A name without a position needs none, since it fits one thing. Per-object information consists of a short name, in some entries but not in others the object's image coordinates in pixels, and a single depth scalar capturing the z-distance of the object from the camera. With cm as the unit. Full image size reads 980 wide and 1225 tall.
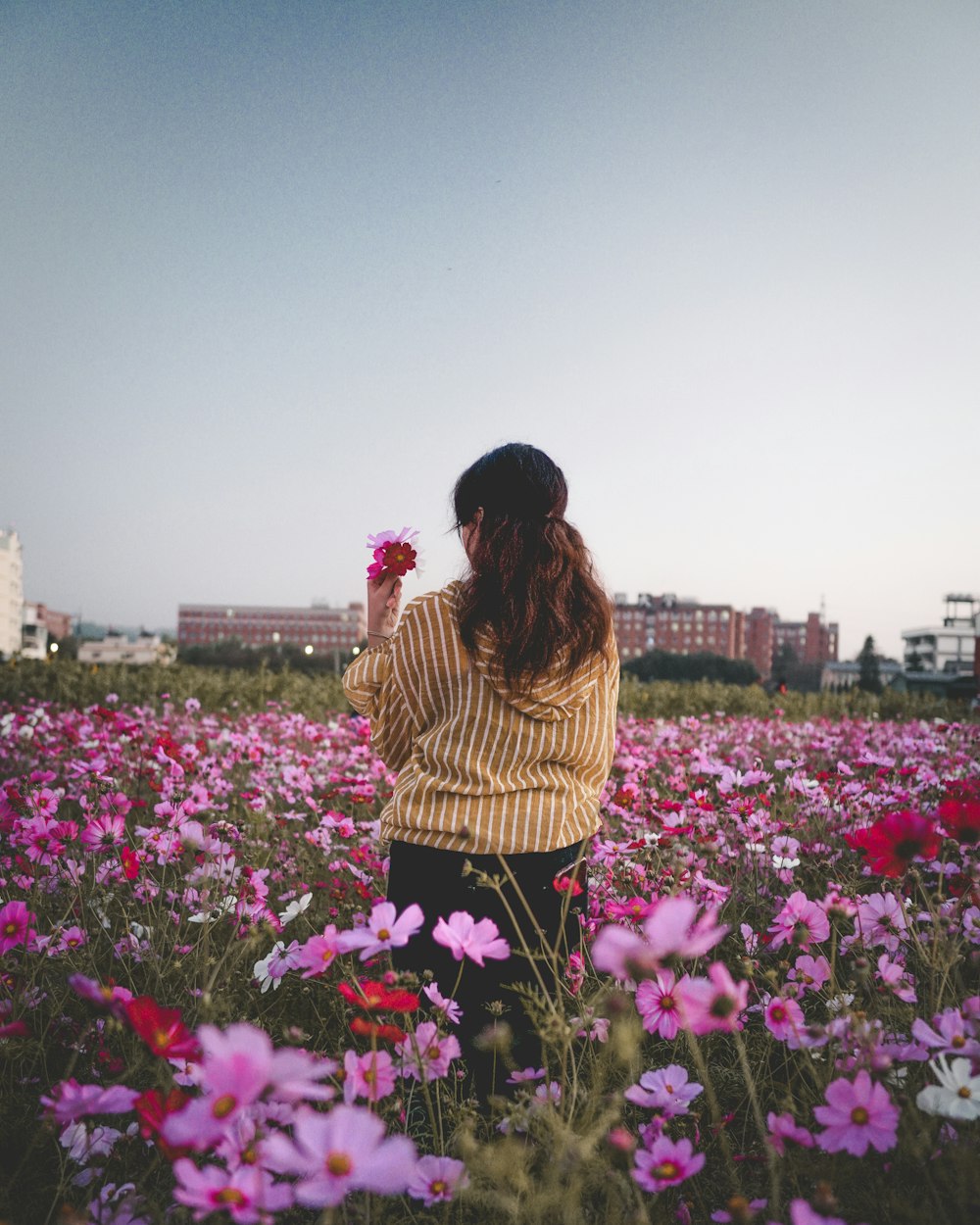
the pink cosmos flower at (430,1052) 121
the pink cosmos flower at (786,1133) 104
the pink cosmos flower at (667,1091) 115
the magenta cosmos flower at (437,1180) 100
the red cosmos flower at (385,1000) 96
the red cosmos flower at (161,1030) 79
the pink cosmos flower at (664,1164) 100
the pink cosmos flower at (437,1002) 123
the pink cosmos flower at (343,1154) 62
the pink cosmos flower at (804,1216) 78
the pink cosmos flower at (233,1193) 68
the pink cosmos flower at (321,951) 104
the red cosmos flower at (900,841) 103
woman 160
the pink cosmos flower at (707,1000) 75
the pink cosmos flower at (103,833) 203
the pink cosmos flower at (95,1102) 84
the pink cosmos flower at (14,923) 128
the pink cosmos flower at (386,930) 101
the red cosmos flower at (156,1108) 83
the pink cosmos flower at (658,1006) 120
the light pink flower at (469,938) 117
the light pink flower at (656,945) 67
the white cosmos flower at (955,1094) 95
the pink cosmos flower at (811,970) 144
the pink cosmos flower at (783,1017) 126
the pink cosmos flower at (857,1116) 97
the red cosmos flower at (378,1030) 92
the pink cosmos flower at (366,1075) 103
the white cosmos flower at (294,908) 151
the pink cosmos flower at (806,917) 139
